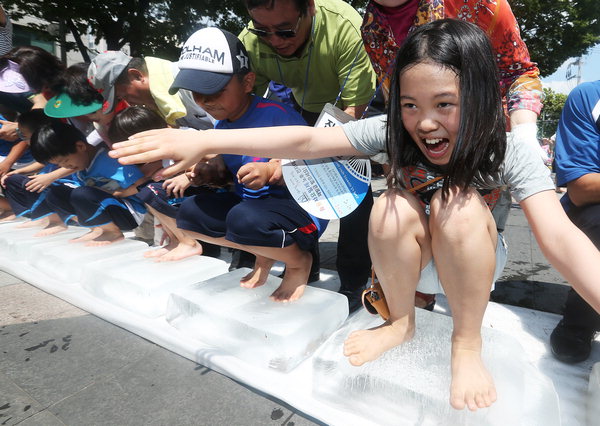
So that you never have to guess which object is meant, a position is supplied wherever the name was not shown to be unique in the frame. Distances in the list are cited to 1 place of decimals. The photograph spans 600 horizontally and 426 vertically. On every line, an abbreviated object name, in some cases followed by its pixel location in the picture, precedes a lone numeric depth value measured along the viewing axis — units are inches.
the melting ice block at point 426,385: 37.0
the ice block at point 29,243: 86.3
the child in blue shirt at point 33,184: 102.9
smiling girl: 36.7
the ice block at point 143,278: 64.7
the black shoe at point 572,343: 51.2
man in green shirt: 65.2
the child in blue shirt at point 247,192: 58.5
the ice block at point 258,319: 49.7
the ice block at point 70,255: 77.2
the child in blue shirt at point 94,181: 92.7
